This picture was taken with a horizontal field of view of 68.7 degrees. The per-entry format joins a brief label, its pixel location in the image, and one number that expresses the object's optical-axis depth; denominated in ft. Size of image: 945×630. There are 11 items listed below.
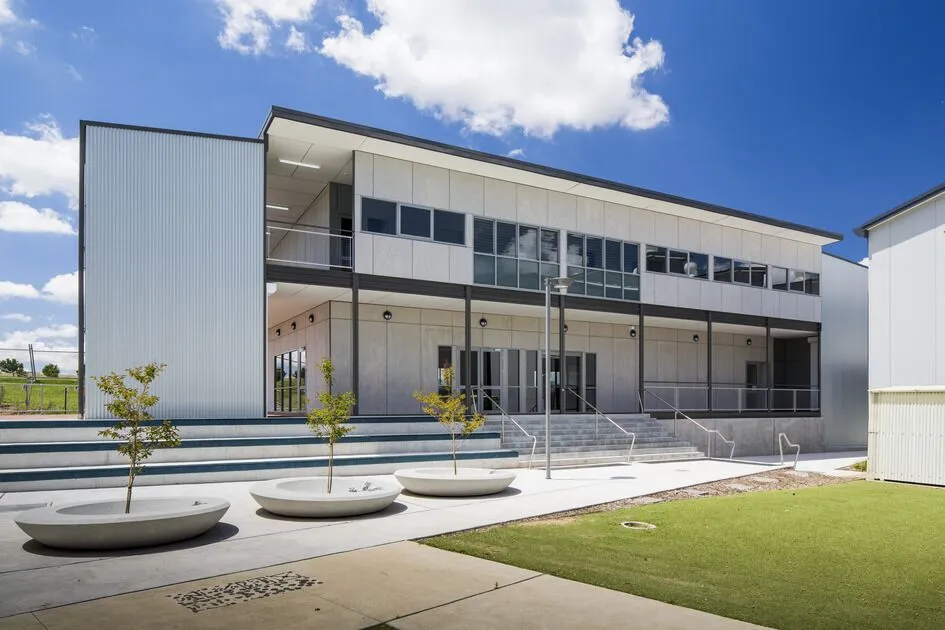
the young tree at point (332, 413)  37.70
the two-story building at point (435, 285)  54.54
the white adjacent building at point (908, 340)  52.54
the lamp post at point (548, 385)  50.93
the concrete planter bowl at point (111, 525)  25.82
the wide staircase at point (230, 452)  42.29
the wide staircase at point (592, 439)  60.95
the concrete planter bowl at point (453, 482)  41.06
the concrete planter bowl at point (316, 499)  33.30
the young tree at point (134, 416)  30.35
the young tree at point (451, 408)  46.14
